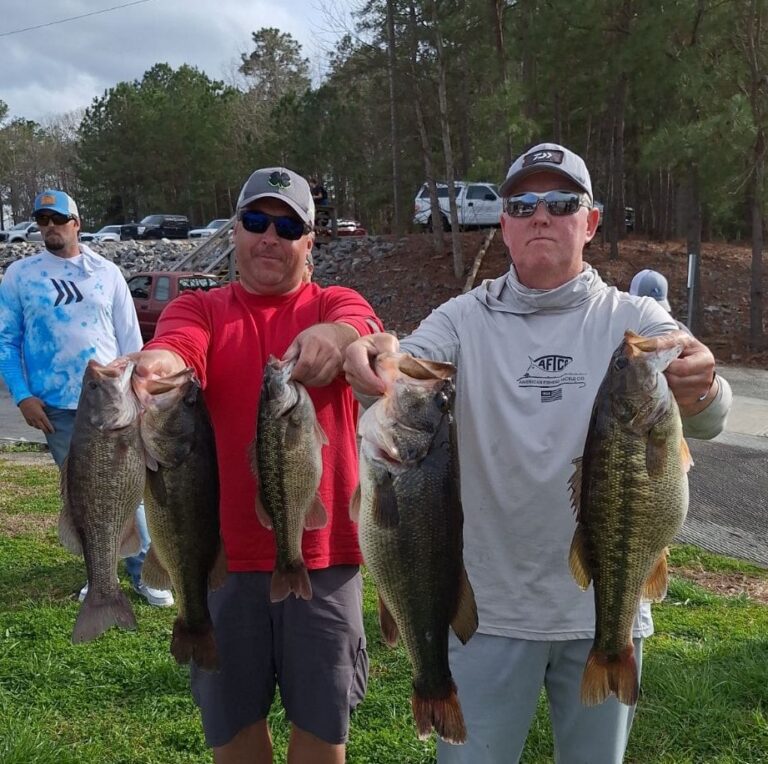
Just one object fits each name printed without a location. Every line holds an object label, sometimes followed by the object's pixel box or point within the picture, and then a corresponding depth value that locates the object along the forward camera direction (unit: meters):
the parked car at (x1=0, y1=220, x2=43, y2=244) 46.10
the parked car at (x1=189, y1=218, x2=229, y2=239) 43.15
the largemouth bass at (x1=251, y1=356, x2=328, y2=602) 2.39
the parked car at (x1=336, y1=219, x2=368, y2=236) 36.75
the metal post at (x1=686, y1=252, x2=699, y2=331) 13.46
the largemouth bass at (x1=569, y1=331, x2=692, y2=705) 2.12
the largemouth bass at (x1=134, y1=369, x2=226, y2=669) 2.41
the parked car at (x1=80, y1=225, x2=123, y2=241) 42.78
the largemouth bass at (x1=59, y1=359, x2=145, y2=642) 2.39
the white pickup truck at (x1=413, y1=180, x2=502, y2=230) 28.69
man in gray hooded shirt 2.52
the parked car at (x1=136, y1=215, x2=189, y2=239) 47.72
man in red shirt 2.86
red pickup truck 18.14
